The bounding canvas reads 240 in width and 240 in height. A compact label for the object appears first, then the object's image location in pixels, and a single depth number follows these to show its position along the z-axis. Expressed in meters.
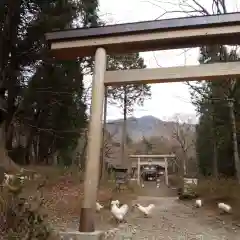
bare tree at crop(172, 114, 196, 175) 16.28
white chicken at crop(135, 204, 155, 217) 5.61
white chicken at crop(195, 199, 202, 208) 6.59
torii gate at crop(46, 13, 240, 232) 3.28
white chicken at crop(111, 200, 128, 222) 4.85
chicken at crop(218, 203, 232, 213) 5.55
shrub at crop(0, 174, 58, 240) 2.49
